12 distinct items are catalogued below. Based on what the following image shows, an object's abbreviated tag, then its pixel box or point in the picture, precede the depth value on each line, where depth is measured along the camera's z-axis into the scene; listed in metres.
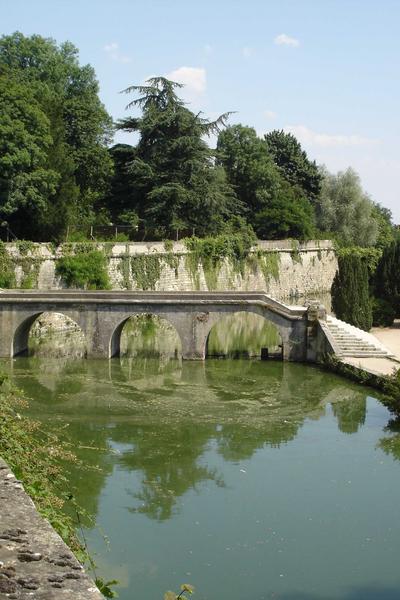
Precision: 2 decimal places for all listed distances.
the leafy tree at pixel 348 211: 71.94
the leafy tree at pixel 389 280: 44.16
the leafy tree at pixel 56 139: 39.31
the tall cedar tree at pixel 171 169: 49.50
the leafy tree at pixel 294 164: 81.00
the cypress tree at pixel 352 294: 39.06
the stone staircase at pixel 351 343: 30.95
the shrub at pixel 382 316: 43.06
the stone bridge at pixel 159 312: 32.38
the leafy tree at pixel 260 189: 63.72
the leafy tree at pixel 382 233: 74.94
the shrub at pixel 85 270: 39.47
